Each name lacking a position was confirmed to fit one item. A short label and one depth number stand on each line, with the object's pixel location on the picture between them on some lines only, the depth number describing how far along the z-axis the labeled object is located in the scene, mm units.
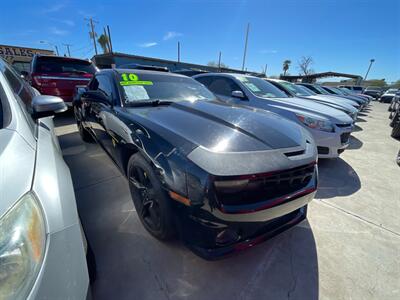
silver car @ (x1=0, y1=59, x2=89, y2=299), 648
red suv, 4988
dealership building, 26266
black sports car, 1233
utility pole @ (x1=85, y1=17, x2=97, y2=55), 35125
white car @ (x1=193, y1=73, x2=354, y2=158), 3391
